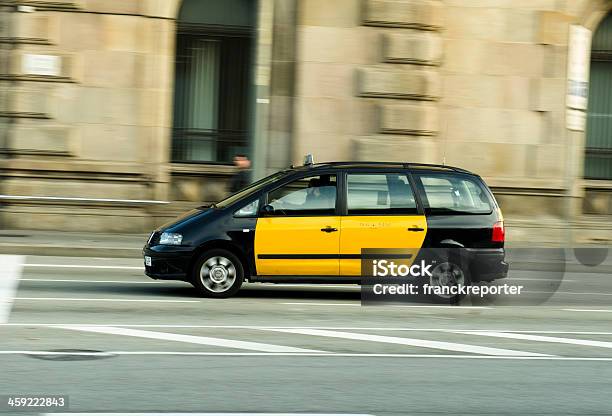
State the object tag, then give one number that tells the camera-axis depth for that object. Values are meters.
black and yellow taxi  12.53
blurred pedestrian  19.23
